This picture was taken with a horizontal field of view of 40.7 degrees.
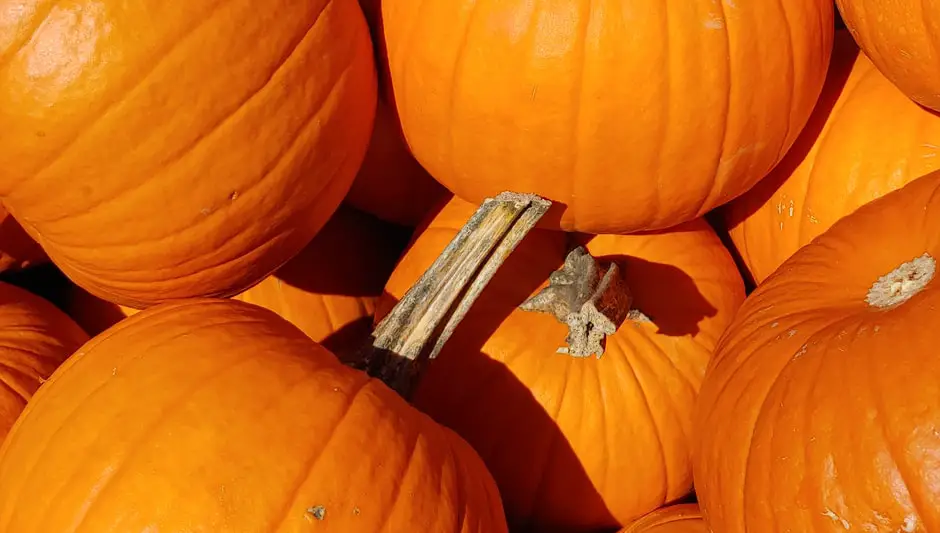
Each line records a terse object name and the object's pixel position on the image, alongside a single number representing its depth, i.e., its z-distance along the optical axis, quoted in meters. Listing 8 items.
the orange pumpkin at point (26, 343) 0.62
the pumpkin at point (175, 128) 0.55
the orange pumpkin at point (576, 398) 0.64
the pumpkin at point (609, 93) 0.58
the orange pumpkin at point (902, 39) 0.57
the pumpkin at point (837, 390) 0.49
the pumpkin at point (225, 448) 0.50
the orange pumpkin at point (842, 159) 0.64
